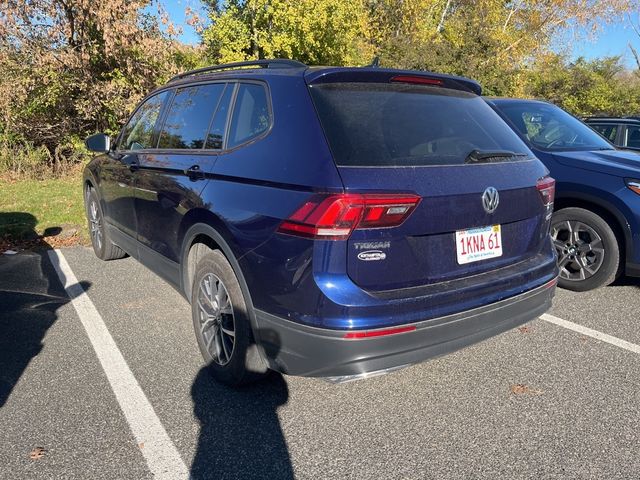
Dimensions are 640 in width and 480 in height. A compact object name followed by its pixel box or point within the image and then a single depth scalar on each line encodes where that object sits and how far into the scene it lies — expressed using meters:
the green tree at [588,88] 23.92
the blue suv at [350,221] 2.27
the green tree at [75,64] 10.51
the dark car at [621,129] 7.19
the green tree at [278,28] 15.30
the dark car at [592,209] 4.40
